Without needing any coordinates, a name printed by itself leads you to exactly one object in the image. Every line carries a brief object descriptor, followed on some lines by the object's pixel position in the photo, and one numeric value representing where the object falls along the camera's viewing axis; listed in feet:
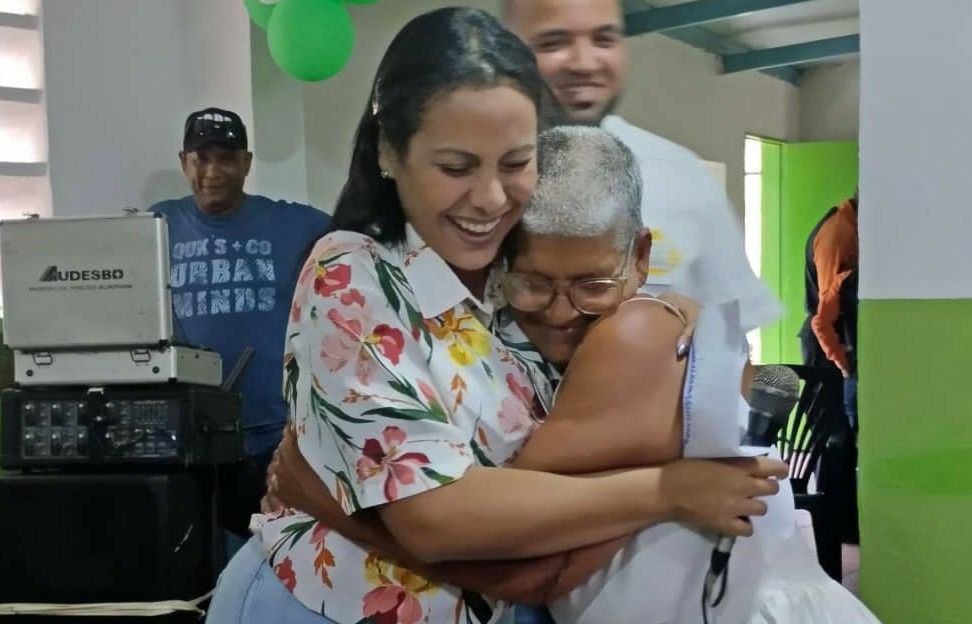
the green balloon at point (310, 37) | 8.52
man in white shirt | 3.34
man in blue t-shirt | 8.95
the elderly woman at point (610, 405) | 2.81
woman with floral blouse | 2.68
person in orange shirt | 9.37
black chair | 8.68
